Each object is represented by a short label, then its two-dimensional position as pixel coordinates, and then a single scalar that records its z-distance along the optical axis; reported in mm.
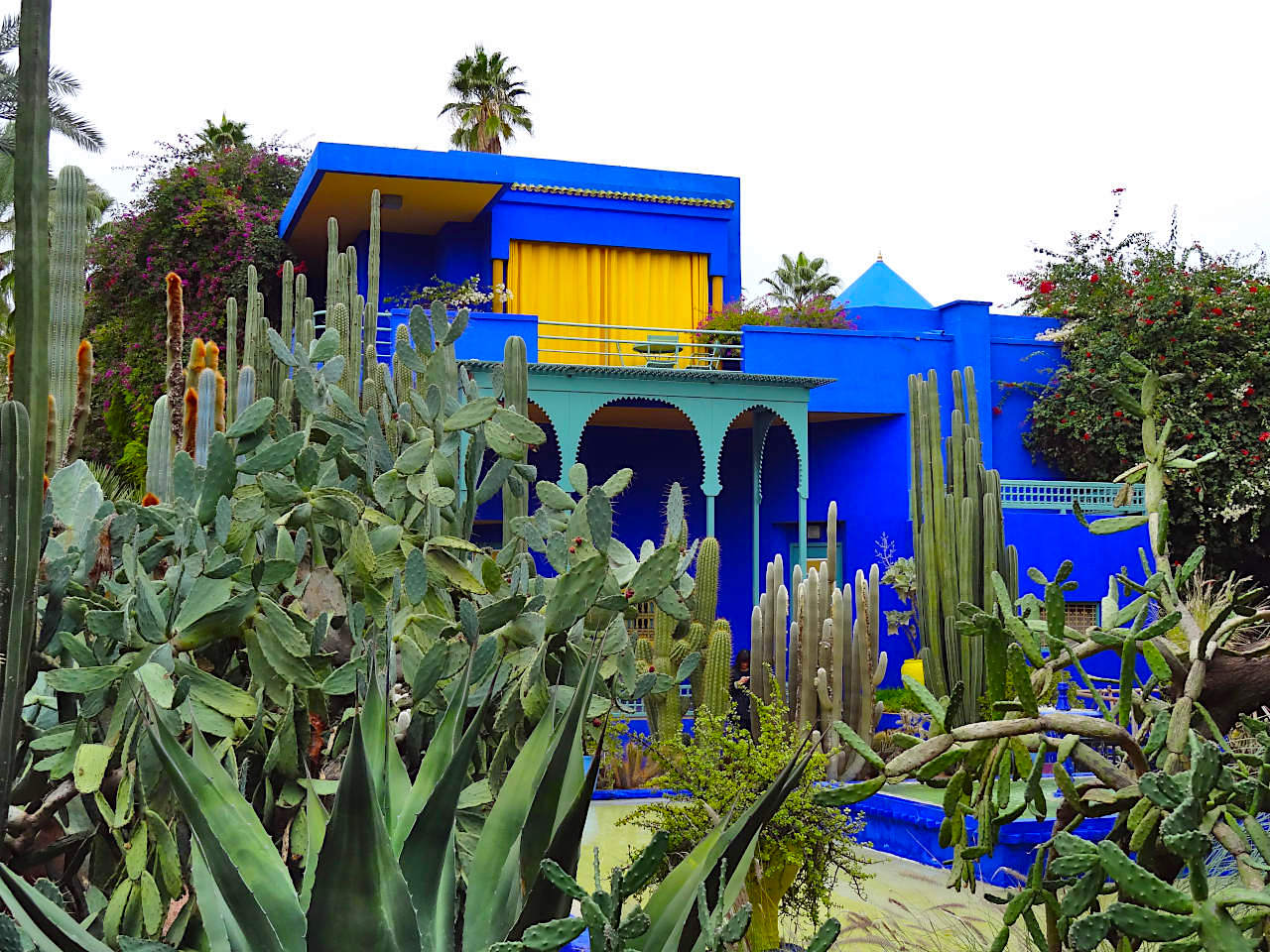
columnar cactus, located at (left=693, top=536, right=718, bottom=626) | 10344
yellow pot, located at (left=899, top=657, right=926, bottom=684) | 12443
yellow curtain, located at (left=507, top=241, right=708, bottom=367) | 17219
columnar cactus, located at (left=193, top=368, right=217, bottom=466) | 5020
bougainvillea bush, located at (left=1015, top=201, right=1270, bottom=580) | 15234
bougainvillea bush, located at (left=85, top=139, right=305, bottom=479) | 17484
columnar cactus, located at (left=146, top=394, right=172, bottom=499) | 4449
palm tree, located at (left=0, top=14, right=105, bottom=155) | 17609
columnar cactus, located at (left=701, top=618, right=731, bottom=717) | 9414
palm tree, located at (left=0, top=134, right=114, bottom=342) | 21639
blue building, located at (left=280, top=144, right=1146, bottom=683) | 15078
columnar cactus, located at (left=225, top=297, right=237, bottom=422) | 10258
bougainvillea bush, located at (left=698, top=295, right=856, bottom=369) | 16844
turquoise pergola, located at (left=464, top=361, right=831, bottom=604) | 14180
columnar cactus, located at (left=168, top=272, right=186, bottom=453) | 3982
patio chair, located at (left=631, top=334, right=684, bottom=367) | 15586
